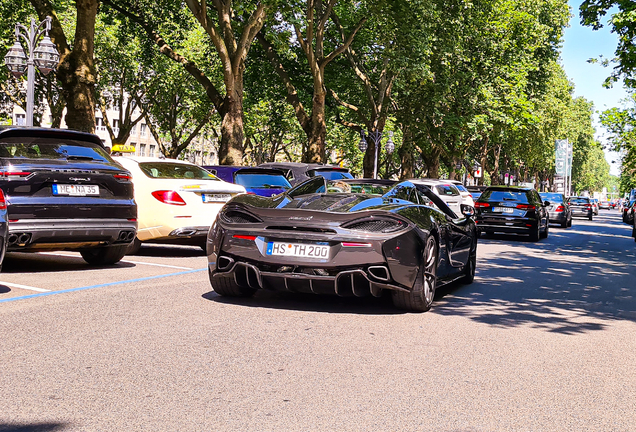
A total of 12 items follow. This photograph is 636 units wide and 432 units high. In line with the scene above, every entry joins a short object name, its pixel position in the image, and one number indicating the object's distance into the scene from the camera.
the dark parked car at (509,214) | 21.05
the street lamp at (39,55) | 19.09
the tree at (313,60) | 27.81
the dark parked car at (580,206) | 52.02
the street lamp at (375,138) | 35.80
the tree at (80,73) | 17.09
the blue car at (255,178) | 15.55
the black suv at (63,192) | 8.63
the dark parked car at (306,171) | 20.09
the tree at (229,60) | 22.80
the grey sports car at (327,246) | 6.77
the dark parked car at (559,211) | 33.62
